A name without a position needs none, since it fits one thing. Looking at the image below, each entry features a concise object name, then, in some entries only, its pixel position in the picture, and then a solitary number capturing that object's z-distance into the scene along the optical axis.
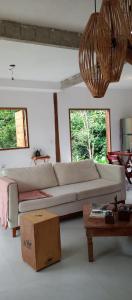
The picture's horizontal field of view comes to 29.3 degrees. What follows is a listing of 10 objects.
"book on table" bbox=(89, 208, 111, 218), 2.68
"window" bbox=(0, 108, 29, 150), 6.86
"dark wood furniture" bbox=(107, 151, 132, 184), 5.84
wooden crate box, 2.41
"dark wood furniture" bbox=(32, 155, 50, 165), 6.82
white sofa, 3.27
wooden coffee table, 2.45
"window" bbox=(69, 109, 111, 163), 8.35
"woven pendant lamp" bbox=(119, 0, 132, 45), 1.36
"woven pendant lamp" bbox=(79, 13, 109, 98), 1.74
